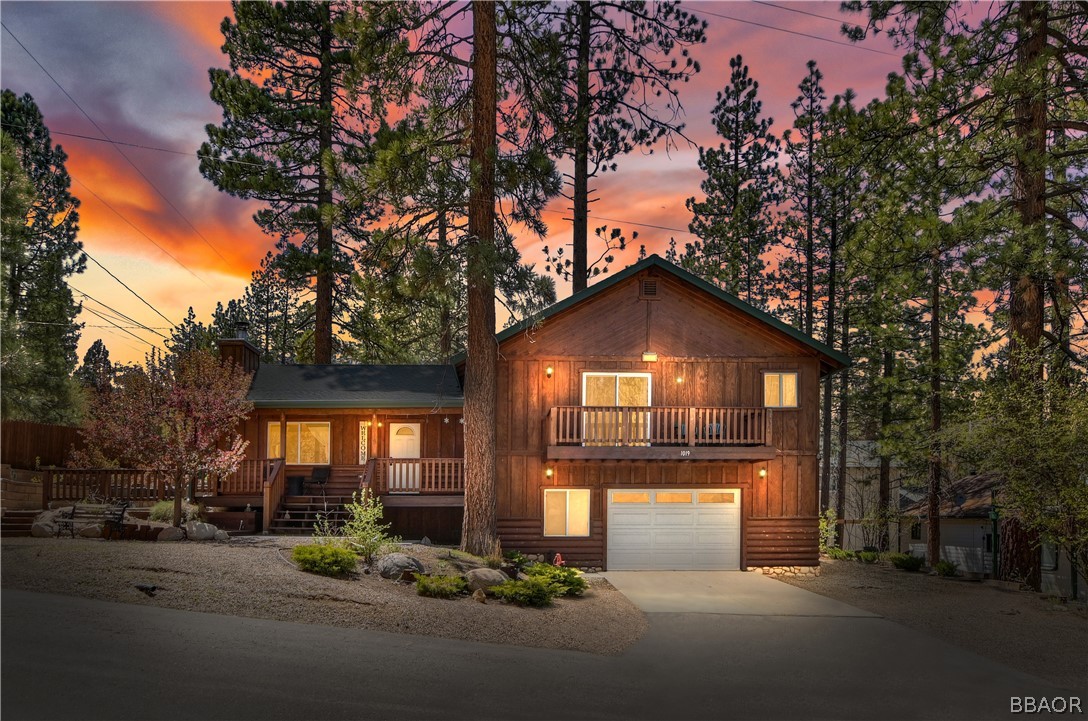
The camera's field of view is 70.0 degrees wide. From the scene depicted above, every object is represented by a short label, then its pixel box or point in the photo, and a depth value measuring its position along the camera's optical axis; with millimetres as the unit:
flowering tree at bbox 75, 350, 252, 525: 15664
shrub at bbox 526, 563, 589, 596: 14070
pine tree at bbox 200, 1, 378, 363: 23609
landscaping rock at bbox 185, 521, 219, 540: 15789
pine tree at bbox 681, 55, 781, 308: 27953
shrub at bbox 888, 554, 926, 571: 20109
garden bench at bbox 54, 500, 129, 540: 14977
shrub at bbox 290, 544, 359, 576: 12727
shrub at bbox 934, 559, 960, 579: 18766
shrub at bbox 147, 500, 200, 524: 17297
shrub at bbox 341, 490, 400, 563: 14328
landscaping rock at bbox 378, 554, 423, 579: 13375
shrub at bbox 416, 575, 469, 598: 12367
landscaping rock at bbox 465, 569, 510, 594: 13164
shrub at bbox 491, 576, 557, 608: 12820
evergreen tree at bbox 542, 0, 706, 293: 19562
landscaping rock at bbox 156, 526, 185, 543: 15367
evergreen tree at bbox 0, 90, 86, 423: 24703
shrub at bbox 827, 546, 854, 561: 22859
